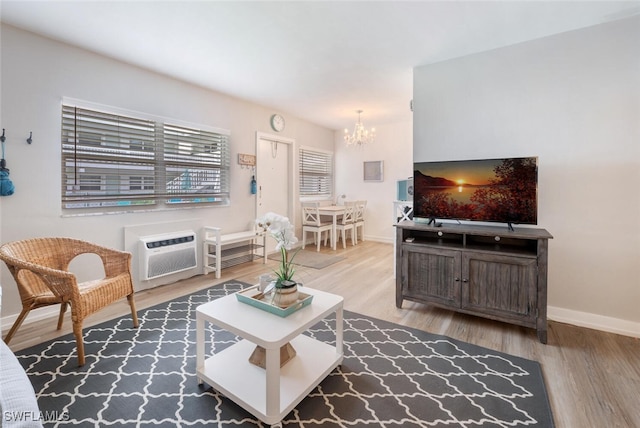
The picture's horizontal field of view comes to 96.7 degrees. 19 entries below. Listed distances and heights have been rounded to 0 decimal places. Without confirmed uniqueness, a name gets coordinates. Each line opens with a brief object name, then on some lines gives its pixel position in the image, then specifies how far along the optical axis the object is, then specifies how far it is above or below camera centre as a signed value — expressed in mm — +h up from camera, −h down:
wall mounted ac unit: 3115 -537
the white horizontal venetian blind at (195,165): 3484 +561
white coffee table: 1344 -939
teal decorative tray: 1566 -548
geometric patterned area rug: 1441 -1045
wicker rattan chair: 1873 -528
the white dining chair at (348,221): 5457 -251
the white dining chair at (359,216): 5785 -158
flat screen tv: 2324 +168
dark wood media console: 2150 -510
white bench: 3643 -588
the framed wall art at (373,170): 6035 +825
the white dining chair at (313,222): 5234 -266
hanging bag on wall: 2260 +191
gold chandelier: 4785 +1251
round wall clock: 4777 +1461
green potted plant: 1626 -197
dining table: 5234 -105
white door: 4742 +573
